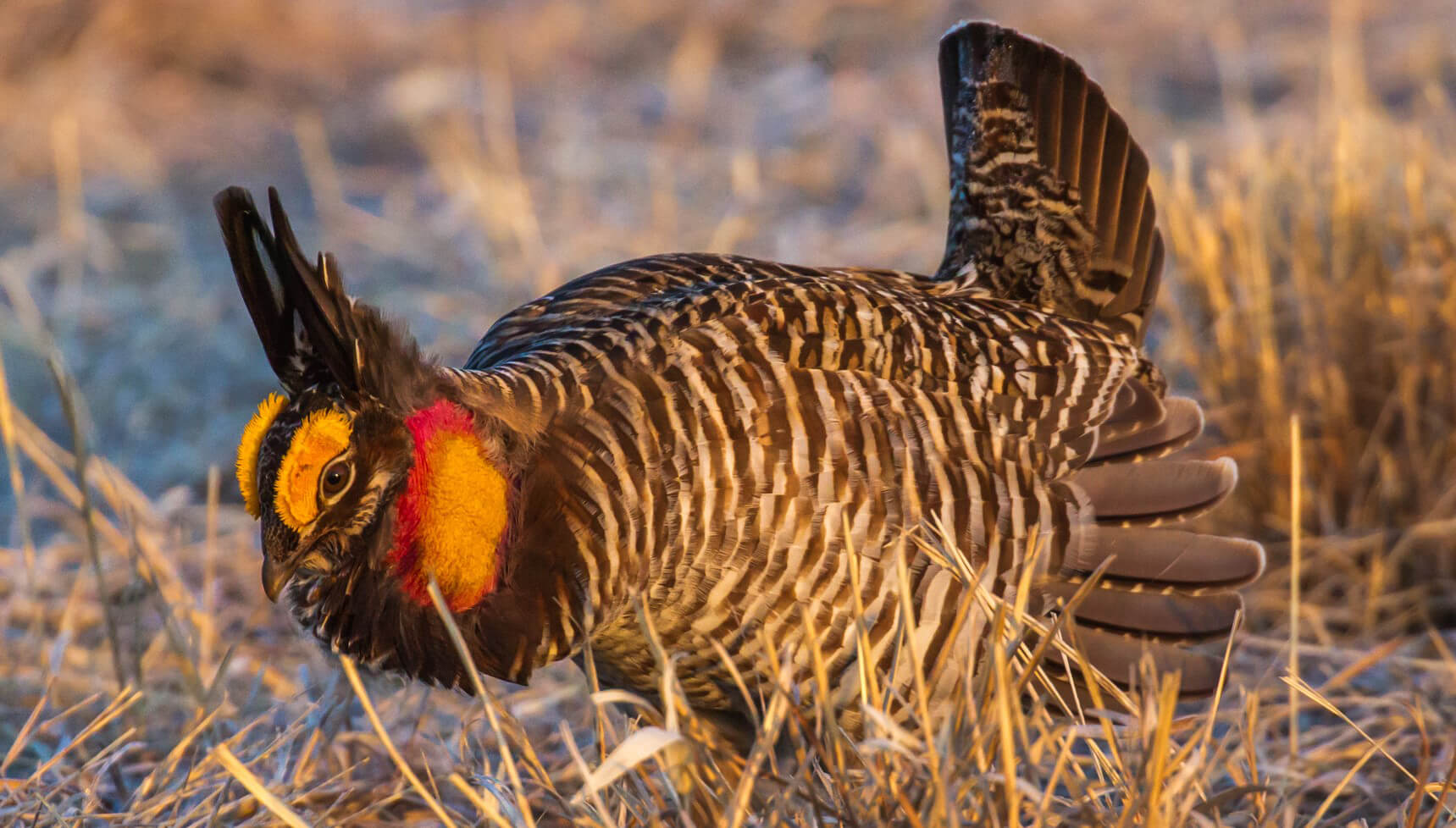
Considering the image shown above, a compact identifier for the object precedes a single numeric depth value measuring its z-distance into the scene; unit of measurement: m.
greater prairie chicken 7.34
